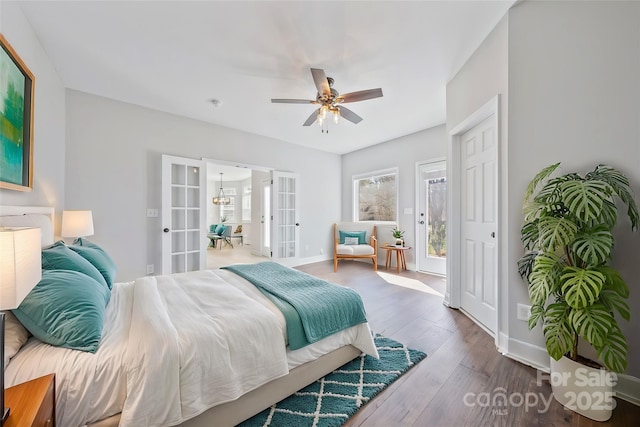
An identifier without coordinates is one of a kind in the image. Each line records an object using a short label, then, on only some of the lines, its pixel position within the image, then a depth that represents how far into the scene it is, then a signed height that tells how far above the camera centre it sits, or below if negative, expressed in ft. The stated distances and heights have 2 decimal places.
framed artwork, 5.16 +2.10
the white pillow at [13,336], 3.36 -1.72
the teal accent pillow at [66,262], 4.62 -0.91
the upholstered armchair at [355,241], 16.51 -1.87
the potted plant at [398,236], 15.95 -1.38
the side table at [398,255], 15.62 -2.64
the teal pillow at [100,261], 6.08 -1.18
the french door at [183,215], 12.01 -0.03
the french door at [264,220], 20.47 -0.45
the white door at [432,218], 14.87 -0.19
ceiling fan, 7.79 +4.06
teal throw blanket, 5.06 -1.99
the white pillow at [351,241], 17.63 -1.85
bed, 3.41 -2.26
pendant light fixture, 27.48 +1.56
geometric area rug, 4.64 -3.74
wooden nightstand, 2.52 -2.04
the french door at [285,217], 16.81 -0.17
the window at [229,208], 30.32 +0.80
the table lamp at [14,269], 2.53 -0.58
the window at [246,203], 28.63 +1.33
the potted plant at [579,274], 4.48 -1.13
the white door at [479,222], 7.75 -0.25
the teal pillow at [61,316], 3.58 -1.49
